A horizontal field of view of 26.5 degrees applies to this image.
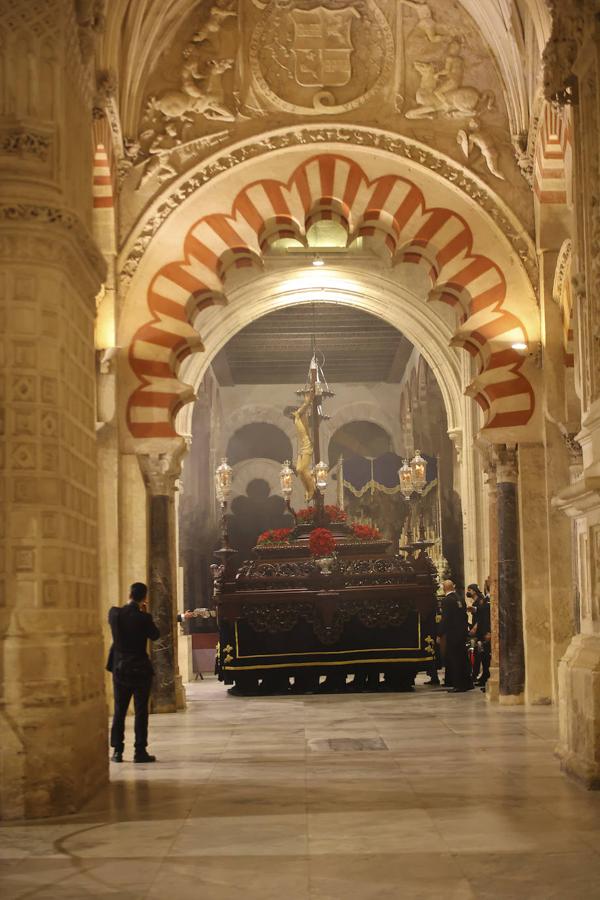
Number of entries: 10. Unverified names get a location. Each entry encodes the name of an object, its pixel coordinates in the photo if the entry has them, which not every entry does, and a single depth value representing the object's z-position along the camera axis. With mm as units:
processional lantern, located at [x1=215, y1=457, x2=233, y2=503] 18312
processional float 13328
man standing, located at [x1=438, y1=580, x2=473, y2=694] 12867
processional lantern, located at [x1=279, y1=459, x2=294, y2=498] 20078
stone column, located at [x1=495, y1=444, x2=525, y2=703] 11203
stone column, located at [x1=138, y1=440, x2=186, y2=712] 11336
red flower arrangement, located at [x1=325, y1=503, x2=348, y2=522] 17234
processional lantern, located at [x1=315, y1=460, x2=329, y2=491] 18891
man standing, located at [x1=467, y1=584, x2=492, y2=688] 13305
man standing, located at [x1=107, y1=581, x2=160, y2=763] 7957
